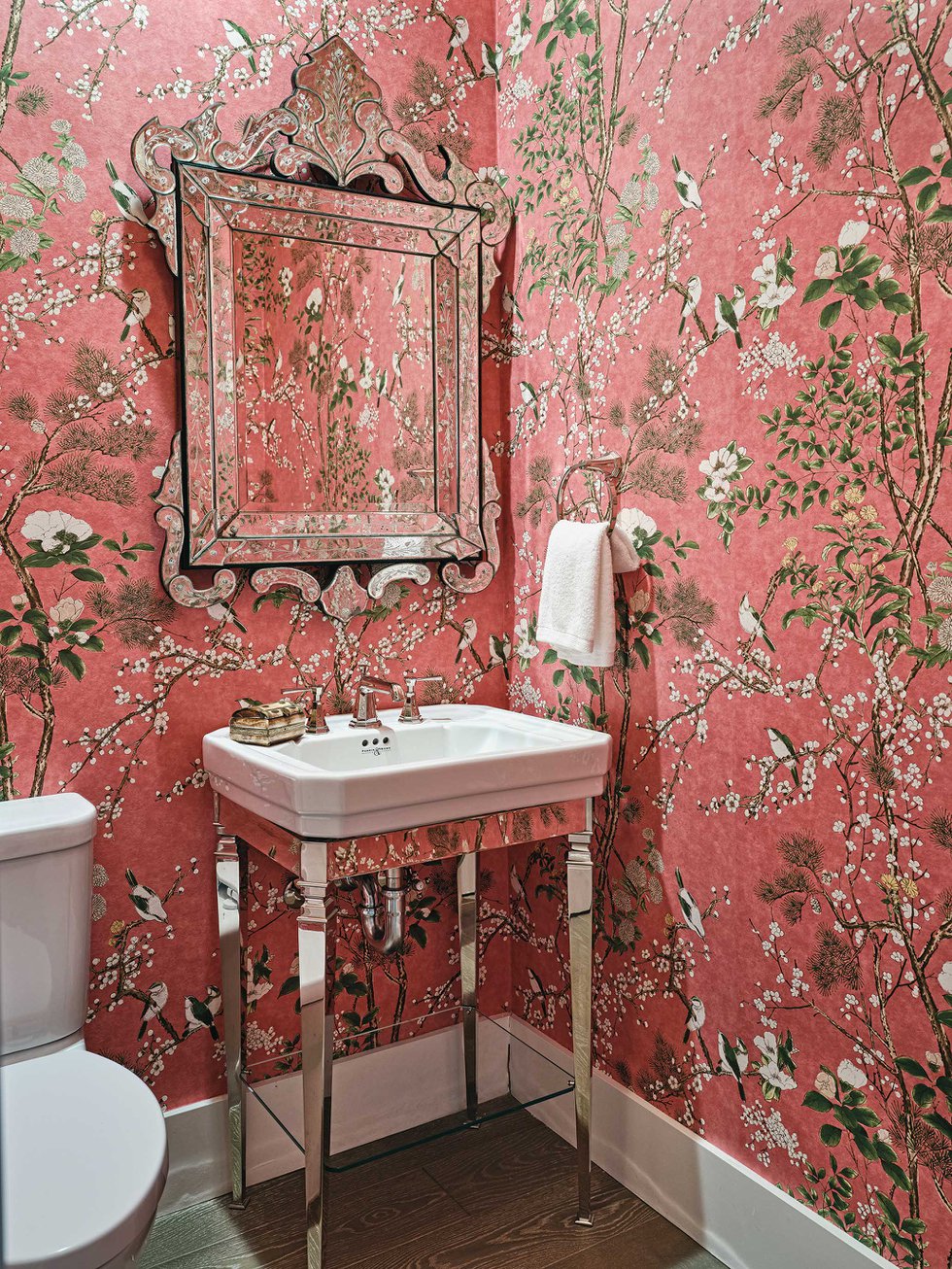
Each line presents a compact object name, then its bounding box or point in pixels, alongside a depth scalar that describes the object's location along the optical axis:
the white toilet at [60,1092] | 1.16
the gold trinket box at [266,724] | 1.86
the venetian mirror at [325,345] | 1.88
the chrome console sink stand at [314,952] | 1.64
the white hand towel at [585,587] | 1.89
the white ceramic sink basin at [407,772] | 1.60
